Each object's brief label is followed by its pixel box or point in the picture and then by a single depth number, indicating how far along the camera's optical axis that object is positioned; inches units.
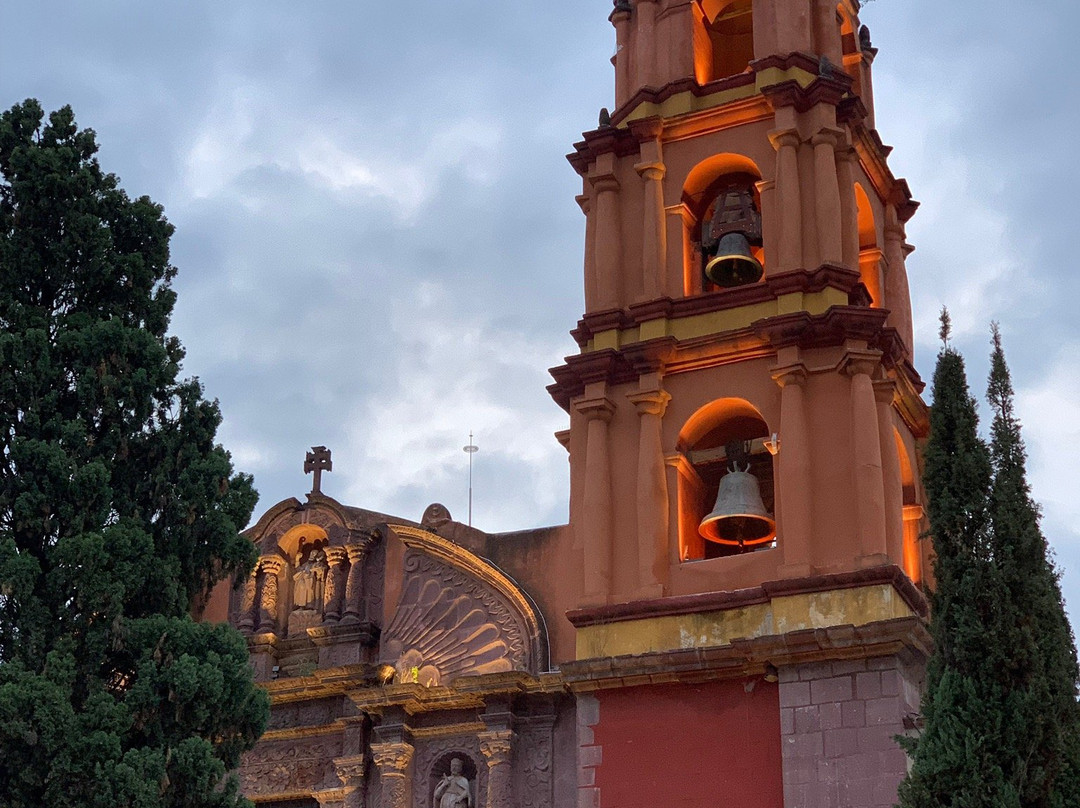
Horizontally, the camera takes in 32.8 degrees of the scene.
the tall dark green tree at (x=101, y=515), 502.3
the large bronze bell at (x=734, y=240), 692.7
